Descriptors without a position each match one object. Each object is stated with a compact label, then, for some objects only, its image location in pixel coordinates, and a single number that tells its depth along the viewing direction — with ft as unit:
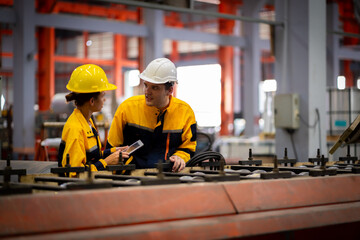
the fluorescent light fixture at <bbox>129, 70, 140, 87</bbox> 60.32
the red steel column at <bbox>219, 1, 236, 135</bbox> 45.03
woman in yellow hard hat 8.64
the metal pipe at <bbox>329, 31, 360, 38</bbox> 24.72
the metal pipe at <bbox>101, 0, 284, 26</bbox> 18.16
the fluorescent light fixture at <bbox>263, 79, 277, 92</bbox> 67.15
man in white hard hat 10.66
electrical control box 21.34
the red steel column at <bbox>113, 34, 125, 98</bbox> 54.03
